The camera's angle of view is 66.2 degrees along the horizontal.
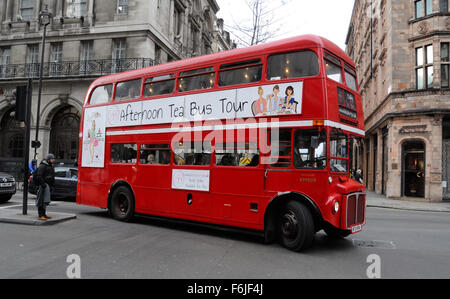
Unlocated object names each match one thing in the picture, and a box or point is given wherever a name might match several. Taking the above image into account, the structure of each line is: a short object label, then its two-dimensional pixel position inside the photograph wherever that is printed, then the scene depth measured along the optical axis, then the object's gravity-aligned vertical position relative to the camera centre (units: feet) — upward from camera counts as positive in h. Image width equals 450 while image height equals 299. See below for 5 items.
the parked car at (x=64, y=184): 46.85 -3.08
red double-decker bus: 21.81 +1.81
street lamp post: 61.41 +25.79
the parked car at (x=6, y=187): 41.73 -3.32
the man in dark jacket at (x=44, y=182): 29.14 -1.82
